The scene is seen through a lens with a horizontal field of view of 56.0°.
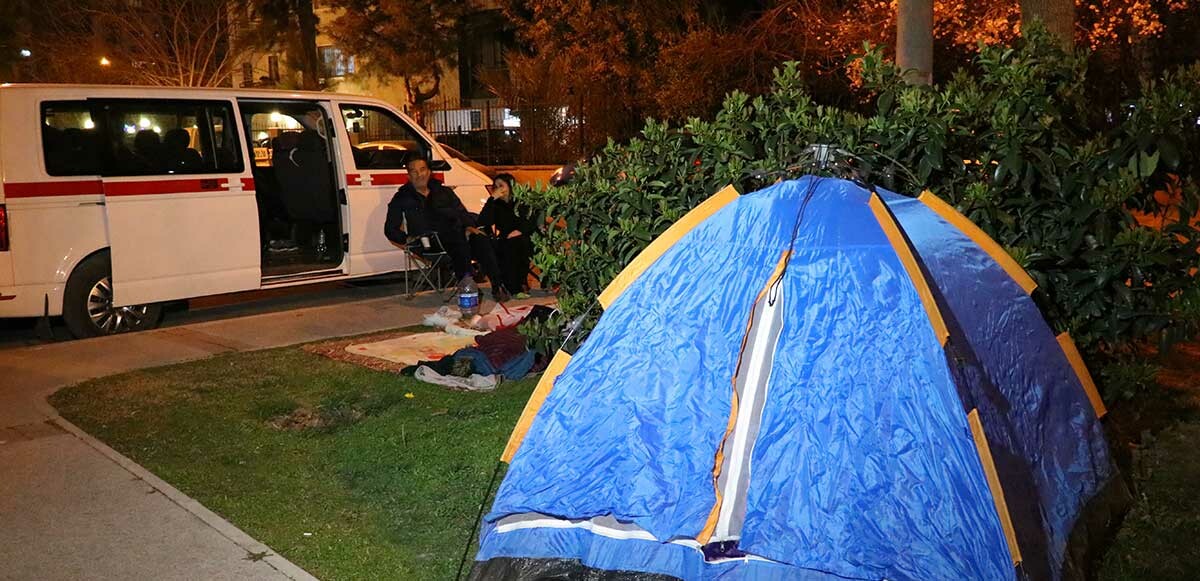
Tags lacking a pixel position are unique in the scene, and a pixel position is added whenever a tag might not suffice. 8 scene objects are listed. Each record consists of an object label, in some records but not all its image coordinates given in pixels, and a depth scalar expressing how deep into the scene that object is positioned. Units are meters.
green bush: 5.88
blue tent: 4.37
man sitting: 11.07
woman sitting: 11.23
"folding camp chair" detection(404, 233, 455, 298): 11.16
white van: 9.42
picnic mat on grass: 8.89
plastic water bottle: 10.14
